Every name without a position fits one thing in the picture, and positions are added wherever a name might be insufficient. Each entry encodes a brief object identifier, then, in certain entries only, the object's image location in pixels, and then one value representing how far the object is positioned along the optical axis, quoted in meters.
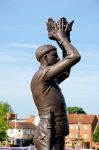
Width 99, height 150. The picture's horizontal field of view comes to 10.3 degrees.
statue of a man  7.41
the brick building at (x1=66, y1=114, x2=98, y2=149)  122.50
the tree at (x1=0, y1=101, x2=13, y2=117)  78.28
